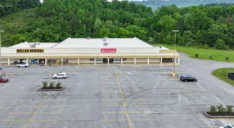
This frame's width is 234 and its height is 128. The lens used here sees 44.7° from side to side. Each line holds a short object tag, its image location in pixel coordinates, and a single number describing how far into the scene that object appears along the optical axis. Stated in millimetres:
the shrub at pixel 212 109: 29698
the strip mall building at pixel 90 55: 60531
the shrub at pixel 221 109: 29583
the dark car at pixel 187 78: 45528
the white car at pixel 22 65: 57812
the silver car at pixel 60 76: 47312
